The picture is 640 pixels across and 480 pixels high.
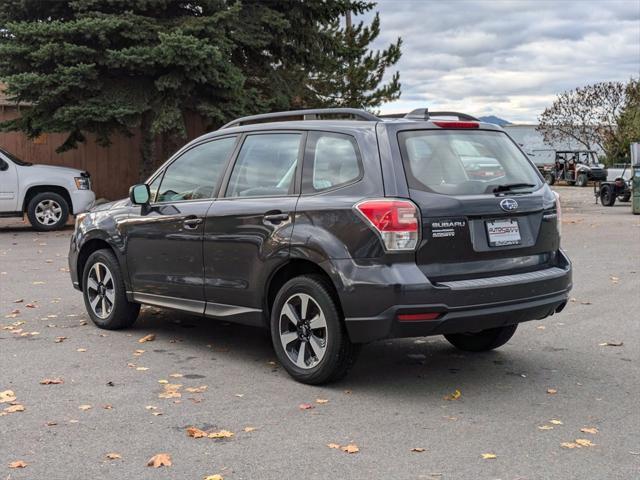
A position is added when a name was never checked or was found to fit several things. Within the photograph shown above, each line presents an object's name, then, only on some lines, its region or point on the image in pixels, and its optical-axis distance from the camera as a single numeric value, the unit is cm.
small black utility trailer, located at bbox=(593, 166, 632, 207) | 2728
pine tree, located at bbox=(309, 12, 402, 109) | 2620
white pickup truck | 1772
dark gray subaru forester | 538
